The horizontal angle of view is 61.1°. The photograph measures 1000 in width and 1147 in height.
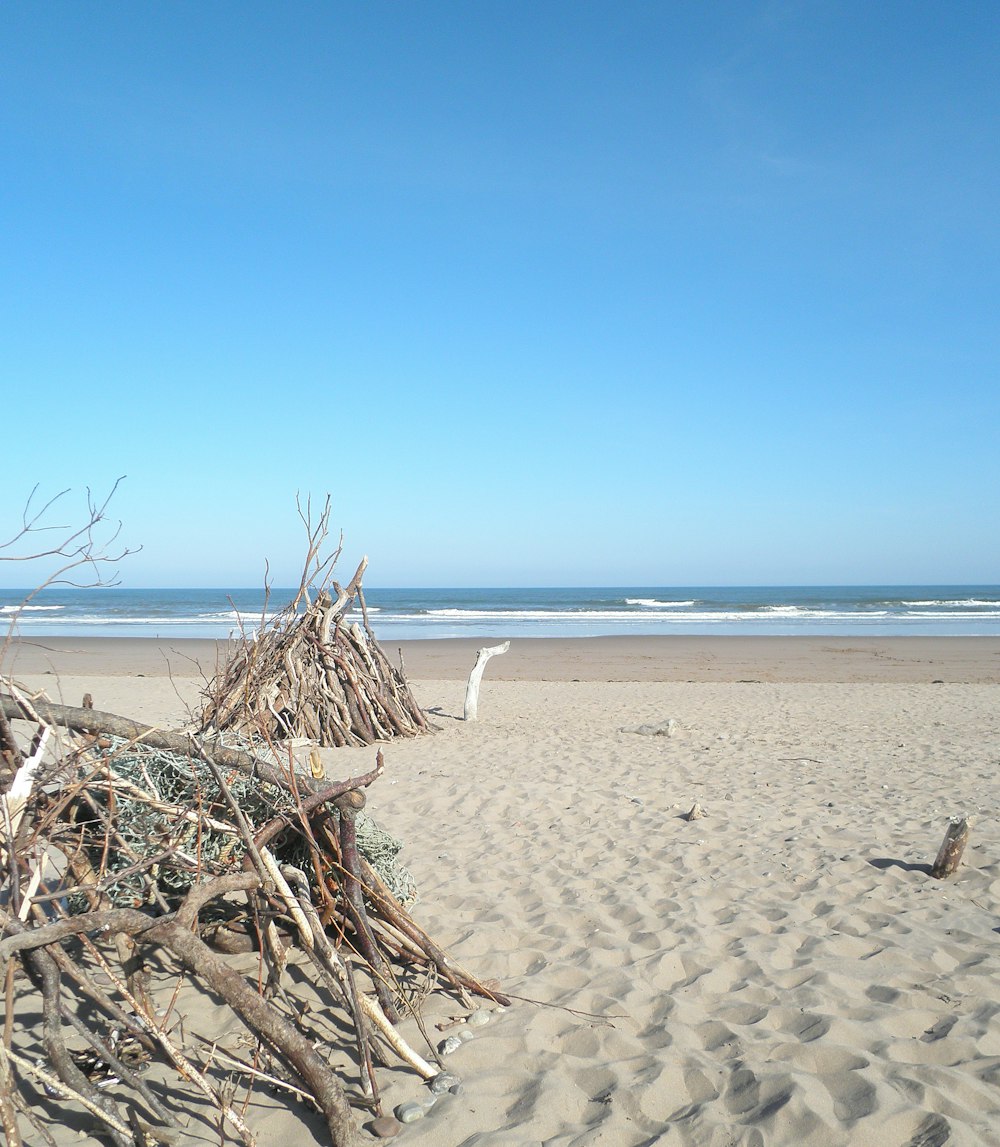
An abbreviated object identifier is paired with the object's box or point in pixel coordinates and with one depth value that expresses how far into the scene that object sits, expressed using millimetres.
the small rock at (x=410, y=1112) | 2283
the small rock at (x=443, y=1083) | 2404
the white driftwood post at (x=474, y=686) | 9336
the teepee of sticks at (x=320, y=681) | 7312
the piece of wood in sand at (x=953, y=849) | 4102
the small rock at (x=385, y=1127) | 2211
